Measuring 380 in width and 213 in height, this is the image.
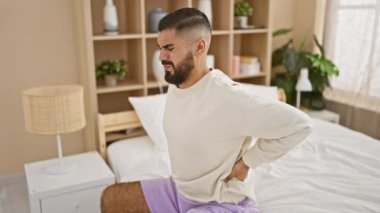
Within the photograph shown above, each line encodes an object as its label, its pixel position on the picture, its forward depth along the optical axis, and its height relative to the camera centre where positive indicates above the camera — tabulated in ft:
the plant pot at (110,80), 8.23 -1.33
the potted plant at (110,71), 8.20 -1.11
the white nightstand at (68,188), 6.08 -2.86
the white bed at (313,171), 5.03 -2.51
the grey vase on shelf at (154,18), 8.39 +0.08
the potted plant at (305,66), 9.60 -1.32
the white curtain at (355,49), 8.66 -0.74
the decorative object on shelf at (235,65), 9.39 -1.14
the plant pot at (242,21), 9.51 -0.01
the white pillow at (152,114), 7.50 -1.98
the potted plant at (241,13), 9.48 +0.20
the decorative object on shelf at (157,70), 8.44 -1.13
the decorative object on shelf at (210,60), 8.87 -0.96
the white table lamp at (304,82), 9.18 -1.57
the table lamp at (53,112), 6.02 -1.53
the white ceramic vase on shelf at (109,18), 7.87 +0.08
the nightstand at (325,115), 9.57 -2.53
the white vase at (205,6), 8.74 +0.36
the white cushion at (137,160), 6.46 -2.67
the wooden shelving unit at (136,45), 7.82 -0.58
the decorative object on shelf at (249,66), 9.68 -1.21
